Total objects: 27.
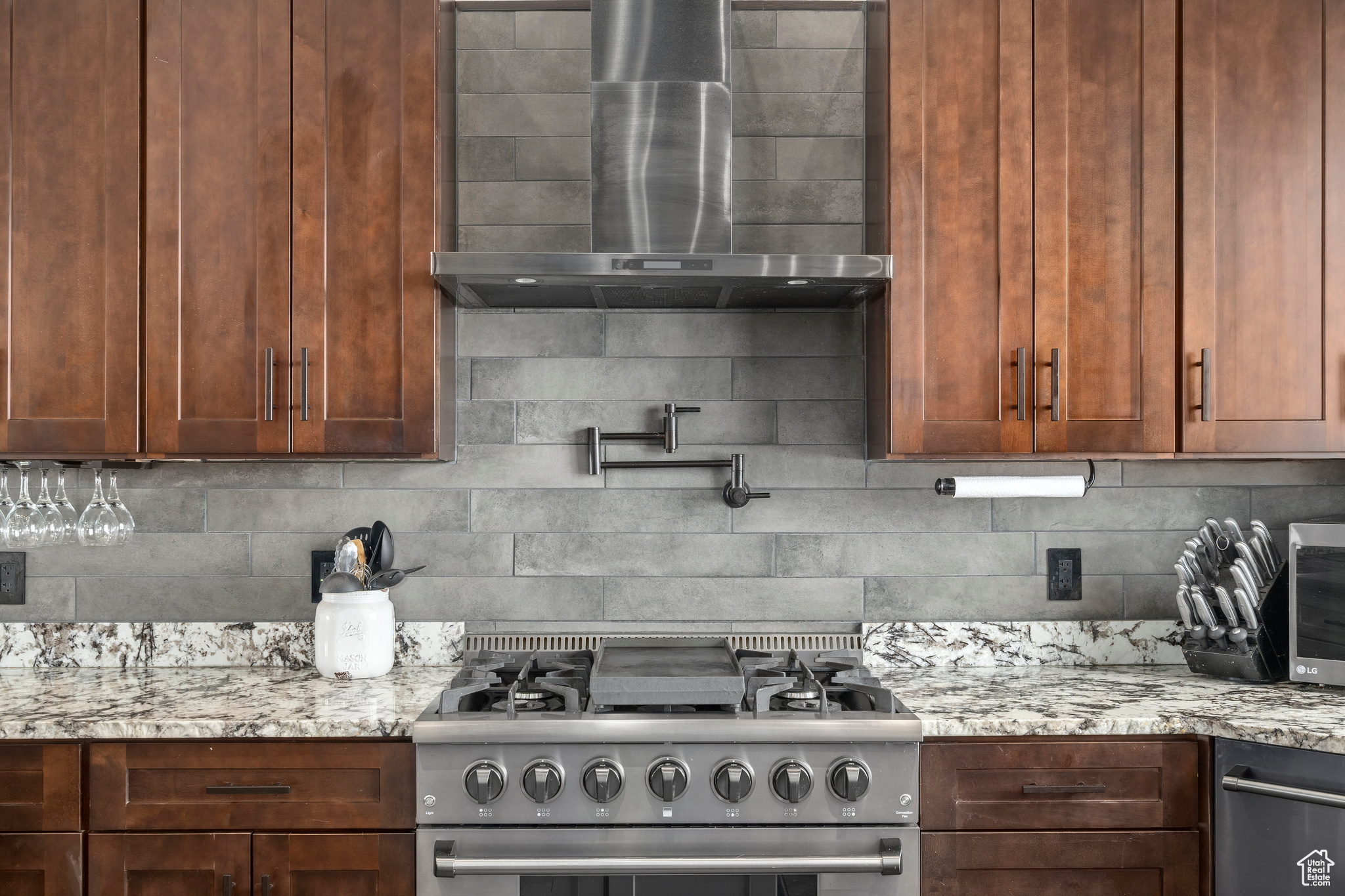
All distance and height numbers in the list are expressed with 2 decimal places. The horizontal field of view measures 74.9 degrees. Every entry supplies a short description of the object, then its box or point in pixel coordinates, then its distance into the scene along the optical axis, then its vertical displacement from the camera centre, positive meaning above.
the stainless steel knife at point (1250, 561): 2.07 -0.28
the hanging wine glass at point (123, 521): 2.18 -0.20
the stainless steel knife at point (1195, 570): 2.12 -0.31
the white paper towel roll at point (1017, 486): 2.11 -0.10
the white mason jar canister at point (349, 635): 2.08 -0.46
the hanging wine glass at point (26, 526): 2.05 -0.20
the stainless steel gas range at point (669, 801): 1.67 -0.69
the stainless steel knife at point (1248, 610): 2.01 -0.38
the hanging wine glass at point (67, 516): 2.14 -0.19
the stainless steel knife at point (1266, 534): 2.15 -0.22
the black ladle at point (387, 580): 2.11 -0.33
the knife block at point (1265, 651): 2.02 -0.48
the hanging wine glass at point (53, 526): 2.08 -0.20
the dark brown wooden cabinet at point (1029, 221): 1.98 +0.50
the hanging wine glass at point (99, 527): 2.12 -0.21
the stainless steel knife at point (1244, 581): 2.02 -0.32
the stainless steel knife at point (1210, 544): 2.19 -0.25
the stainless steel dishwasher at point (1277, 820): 1.63 -0.71
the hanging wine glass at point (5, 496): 2.20 -0.14
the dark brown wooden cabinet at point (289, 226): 1.97 +0.49
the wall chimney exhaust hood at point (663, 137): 1.99 +0.70
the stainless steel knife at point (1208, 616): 2.05 -0.40
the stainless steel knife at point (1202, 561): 2.16 -0.29
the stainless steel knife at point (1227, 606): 2.03 -0.37
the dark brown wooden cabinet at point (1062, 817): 1.71 -0.73
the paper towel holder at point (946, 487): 2.11 -0.11
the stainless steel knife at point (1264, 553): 2.15 -0.27
